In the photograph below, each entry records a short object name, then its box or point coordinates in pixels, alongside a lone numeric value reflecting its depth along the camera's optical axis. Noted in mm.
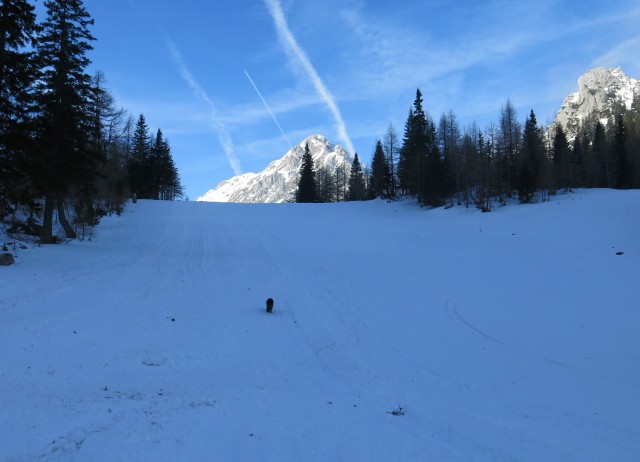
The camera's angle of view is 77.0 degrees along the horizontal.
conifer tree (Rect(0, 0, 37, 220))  15422
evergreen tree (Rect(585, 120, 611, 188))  58144
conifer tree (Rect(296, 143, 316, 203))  73612
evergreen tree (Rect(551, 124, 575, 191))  48156
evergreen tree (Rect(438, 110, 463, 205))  46844
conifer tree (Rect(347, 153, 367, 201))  81938
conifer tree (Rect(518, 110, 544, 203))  42844
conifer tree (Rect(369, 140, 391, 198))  63619
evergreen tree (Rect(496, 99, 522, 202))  48625
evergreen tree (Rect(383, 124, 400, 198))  64312
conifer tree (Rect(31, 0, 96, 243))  18125
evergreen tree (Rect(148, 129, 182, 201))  65625
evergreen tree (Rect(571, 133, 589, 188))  52625
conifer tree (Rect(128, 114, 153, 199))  56559
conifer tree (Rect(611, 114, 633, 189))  55594
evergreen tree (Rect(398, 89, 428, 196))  51312
